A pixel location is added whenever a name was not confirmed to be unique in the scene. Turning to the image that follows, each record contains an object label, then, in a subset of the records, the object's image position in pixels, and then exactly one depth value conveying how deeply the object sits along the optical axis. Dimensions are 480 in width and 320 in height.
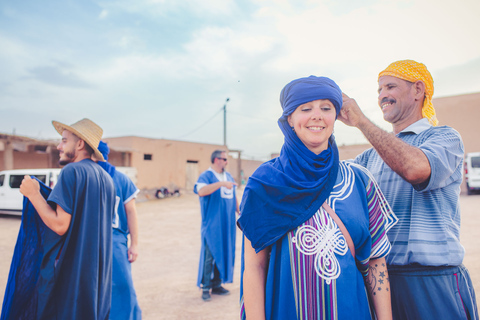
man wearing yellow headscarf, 1.47
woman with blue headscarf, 1.30
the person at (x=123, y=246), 2.86
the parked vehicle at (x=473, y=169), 16.41
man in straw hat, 2.19
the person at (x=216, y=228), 4.33
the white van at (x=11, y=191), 11.09
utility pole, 25.75
